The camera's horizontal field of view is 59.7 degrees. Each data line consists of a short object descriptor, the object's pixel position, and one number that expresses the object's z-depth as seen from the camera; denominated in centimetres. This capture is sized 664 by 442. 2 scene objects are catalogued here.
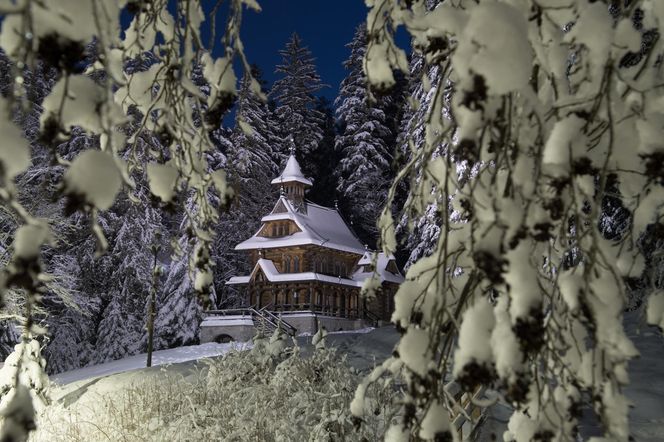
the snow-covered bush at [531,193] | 112
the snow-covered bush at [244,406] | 531
